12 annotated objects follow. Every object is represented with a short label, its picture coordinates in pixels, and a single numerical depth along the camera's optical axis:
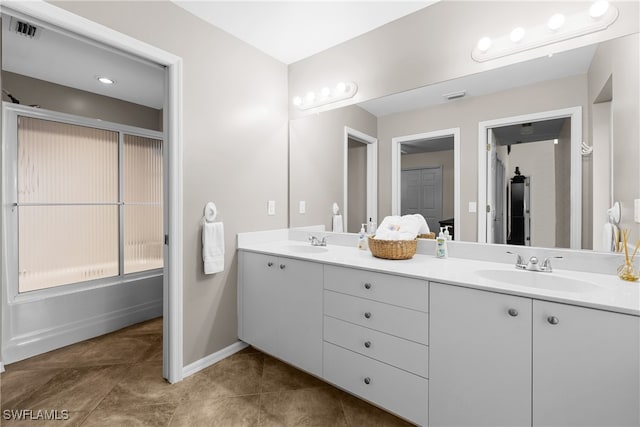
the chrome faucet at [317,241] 2.27
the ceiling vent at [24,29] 1.88
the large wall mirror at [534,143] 1.35
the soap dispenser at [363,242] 2.12
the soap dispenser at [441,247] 1.75
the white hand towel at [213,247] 1.99
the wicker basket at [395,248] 1.69
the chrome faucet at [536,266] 1.40
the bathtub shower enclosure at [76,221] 2.22
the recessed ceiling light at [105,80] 2.77
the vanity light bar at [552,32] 1.36
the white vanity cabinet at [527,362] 0.95
